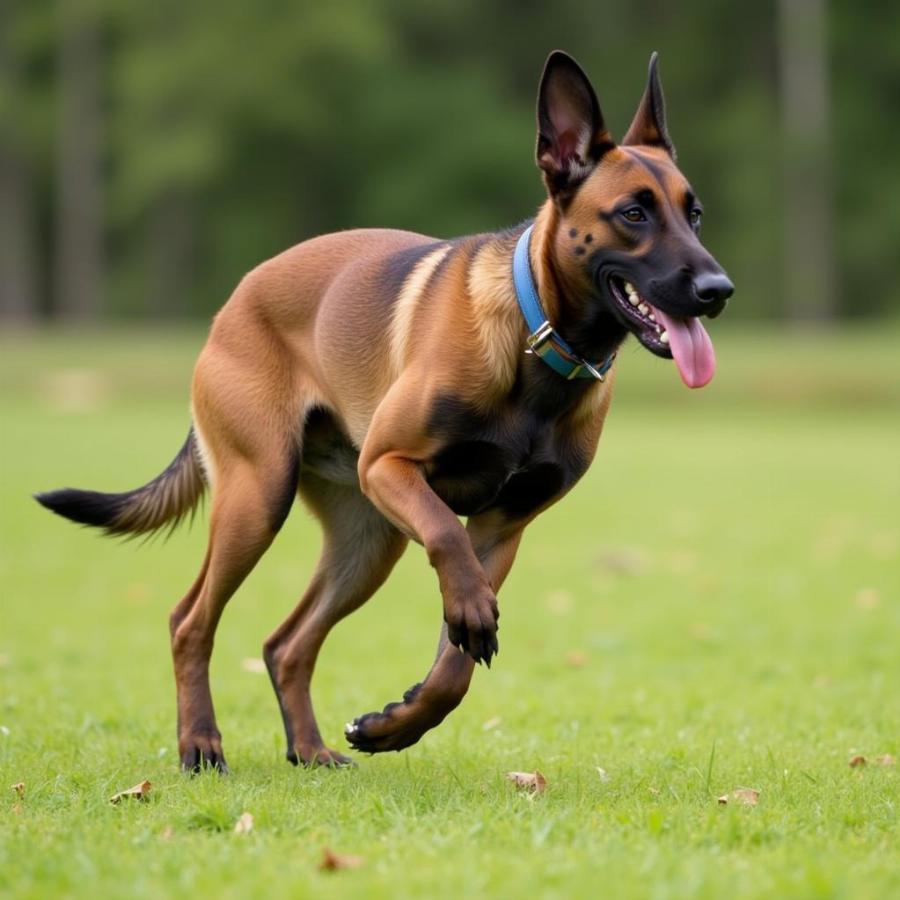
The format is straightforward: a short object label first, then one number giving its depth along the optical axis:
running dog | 9.44
